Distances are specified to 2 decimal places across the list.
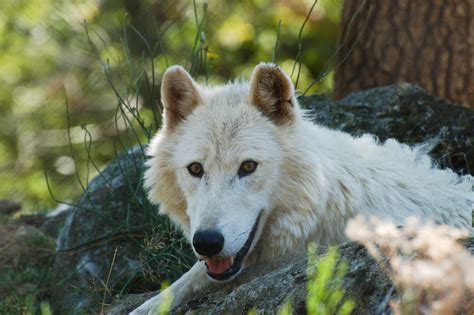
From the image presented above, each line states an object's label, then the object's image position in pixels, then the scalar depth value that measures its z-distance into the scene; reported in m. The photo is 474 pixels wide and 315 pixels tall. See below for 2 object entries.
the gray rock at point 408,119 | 13.12
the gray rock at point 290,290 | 6.46
